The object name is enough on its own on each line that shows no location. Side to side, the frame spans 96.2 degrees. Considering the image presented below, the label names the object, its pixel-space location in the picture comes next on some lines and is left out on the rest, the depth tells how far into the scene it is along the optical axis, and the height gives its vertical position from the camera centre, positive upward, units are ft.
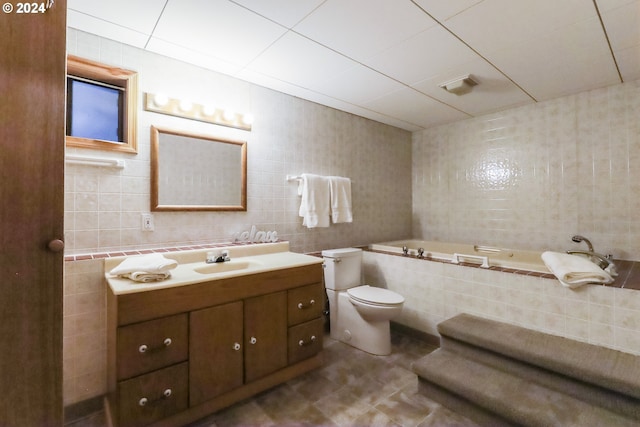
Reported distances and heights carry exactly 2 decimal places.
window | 5.53 +2.18
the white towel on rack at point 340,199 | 9.27 +0.46
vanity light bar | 6.35 +2.44
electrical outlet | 6.23 -0.20
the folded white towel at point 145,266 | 4.74 -0.89
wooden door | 2.97 +0.01
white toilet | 7.31 -2.43
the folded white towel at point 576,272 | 5.59 -1.17
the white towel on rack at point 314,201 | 8.68 +0.36
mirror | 6.45 +0.99
